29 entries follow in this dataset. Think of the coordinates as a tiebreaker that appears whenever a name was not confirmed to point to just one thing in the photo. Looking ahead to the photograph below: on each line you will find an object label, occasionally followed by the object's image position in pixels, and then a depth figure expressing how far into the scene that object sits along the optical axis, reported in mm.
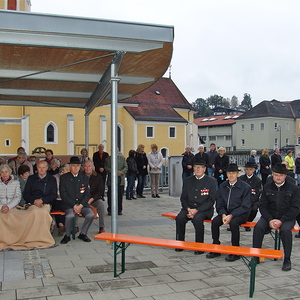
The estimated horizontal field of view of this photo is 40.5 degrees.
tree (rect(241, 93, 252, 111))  187162
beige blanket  7297
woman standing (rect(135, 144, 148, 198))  14789
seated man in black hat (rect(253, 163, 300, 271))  6379
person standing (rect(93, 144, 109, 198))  13539
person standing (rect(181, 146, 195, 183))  14838
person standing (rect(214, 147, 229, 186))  14555
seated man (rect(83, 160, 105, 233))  8727
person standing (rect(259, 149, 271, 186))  17297
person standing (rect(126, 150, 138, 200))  14336
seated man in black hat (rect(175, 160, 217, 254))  7406
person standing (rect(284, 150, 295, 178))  18294
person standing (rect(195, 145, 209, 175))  14641
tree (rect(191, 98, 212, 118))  162875
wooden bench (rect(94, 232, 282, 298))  5027
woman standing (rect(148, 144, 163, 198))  15016
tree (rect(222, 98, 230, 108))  186500
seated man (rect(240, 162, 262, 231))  8898
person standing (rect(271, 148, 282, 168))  17594
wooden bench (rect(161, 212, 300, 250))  6962
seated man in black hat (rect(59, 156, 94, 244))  8148
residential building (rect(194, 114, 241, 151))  91812
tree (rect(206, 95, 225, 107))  188000
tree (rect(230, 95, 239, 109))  190875
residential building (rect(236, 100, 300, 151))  81812
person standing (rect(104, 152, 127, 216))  11000
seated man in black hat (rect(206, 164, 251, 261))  7000
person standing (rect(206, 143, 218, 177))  15195
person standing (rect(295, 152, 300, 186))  18202
